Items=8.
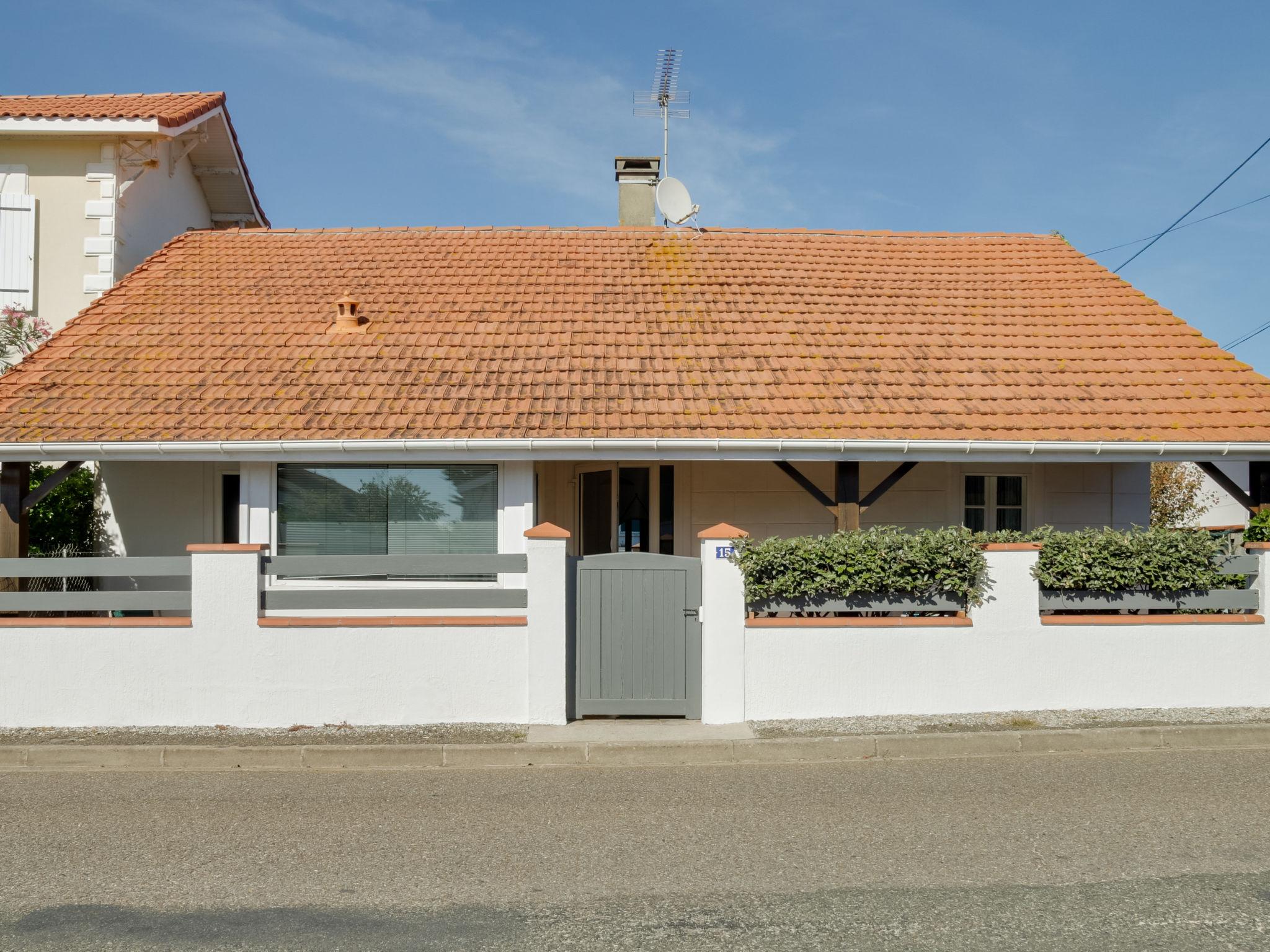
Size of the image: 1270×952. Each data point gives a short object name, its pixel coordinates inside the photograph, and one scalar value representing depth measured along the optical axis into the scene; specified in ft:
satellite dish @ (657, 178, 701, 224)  45.68
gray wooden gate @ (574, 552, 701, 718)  26.35
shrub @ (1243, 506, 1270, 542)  31.14
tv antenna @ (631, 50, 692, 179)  51.13
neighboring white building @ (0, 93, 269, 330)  39.86
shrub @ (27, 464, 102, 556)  34.68
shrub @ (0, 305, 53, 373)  38.50
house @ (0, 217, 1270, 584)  30.60
